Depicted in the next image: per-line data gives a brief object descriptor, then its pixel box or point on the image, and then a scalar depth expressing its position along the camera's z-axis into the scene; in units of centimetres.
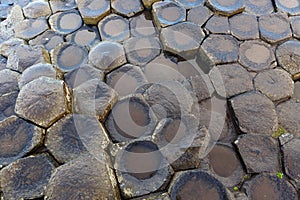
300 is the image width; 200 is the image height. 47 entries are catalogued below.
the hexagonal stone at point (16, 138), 235
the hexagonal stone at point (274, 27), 309
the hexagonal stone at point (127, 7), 337
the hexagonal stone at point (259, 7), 333
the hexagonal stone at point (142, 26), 320
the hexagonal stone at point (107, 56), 288
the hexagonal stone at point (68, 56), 297
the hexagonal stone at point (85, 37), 319
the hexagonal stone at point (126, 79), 276
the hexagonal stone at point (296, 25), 314
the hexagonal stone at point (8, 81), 278
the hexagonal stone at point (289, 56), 287
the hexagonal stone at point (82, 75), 282
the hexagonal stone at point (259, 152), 229
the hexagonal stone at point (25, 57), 293
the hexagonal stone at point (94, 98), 255
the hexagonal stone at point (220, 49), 293
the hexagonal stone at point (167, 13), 324
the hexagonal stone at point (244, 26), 311
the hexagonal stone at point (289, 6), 335
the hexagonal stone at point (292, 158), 224
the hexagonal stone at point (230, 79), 274
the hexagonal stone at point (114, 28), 316
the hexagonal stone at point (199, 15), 325
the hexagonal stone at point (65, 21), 332
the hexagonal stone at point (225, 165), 227
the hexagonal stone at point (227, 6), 328
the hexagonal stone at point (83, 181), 206
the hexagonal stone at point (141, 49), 296
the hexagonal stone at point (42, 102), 246
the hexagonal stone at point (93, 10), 333
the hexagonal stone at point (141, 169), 217
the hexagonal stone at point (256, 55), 288
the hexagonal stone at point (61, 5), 354
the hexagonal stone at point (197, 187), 209
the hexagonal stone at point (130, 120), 247
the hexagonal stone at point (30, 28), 332
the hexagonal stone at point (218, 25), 316
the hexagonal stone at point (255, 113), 250
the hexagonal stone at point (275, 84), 269
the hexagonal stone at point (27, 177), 217
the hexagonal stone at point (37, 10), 350
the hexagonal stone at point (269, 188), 216
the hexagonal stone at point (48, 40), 319
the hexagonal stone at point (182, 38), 301
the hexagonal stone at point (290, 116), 251
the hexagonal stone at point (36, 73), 276
